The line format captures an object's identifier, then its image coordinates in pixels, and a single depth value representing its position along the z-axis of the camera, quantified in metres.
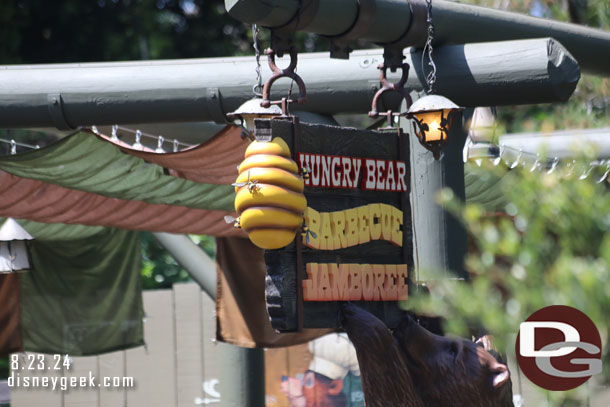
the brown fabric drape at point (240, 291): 17.97
